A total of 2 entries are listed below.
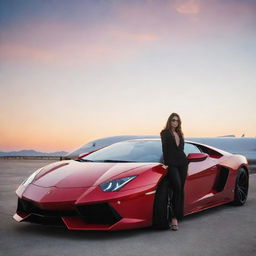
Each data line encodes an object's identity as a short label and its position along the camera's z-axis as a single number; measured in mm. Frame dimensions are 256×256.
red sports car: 4520
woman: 5172
